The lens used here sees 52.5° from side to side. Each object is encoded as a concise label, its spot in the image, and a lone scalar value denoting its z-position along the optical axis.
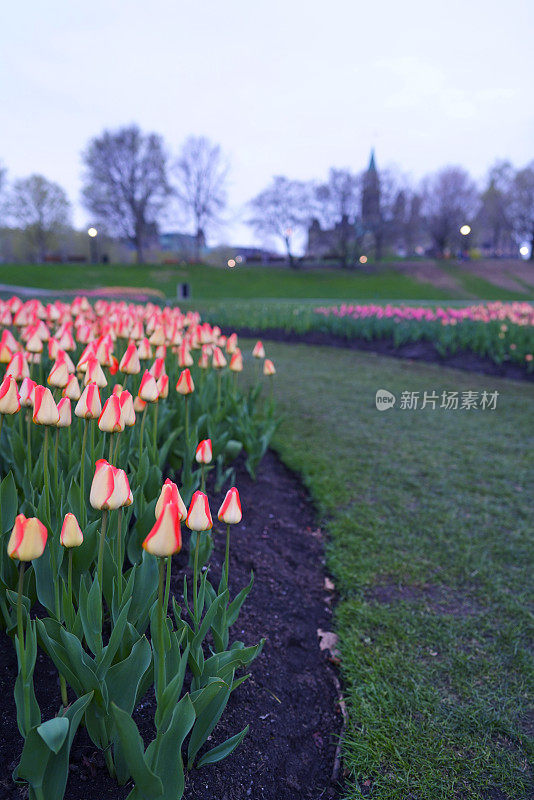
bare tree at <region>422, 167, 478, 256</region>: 49.09
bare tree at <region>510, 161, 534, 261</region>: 48.12
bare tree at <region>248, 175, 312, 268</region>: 42.25
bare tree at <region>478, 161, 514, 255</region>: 50.06
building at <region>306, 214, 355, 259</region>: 40.25
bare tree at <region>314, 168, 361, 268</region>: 39.69
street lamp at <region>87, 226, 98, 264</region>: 49.16
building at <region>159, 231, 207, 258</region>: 50.34
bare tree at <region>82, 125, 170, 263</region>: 43.53
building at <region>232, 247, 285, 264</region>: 50.81
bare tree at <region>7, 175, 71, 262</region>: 48.50
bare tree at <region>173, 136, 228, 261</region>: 47.56
